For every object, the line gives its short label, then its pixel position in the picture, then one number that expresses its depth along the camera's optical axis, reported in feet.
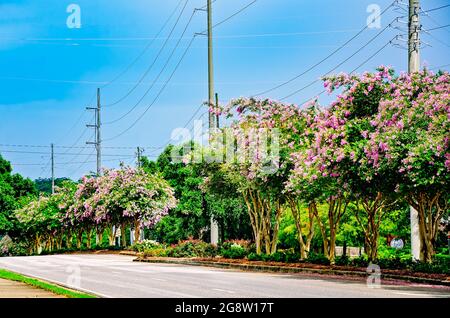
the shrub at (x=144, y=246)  171.61
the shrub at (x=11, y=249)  302.04
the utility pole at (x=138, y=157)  264.31
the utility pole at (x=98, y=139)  238.27
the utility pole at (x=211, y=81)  148.25
